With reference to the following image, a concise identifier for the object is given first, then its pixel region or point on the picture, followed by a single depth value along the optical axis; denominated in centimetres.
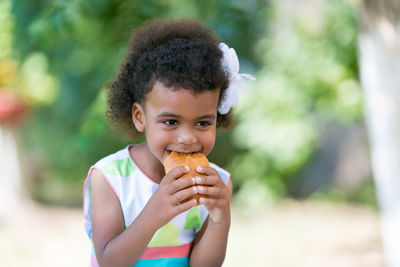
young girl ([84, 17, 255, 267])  145
